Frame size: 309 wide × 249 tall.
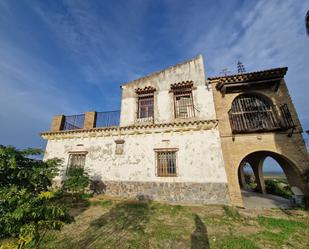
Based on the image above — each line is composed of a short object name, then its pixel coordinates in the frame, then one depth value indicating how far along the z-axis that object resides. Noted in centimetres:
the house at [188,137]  904
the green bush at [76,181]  921
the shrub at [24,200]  295
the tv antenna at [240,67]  1241
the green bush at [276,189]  1263
